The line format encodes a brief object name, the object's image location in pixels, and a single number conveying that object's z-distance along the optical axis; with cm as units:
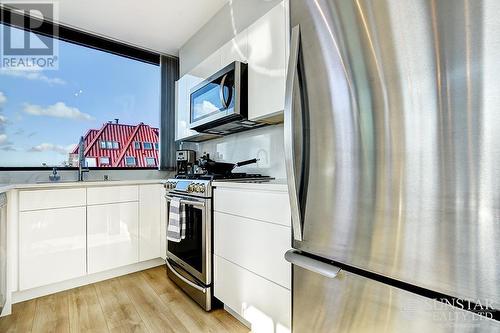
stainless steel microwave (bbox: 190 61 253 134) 186
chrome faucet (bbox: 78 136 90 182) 258
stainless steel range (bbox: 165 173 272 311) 179
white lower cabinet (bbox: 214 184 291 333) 126
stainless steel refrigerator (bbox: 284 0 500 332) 59
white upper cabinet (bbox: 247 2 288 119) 159
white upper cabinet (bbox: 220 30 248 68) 192
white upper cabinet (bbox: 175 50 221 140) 233
